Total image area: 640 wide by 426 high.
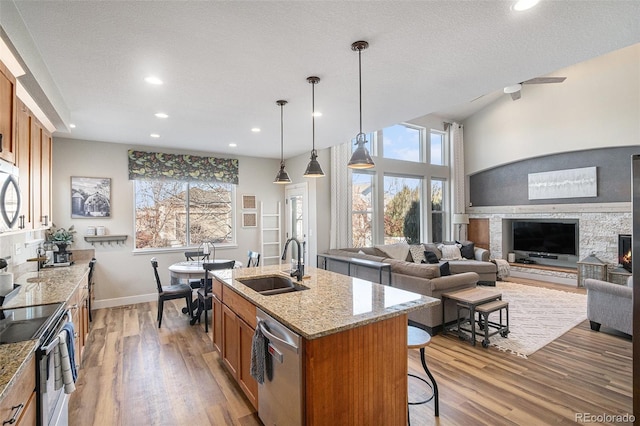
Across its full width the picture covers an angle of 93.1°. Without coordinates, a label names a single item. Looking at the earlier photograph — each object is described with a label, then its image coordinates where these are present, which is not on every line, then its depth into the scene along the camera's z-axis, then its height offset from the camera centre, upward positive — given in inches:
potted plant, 160.6 -11.6
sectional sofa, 152.3 -36.5
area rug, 141.5 -61.2
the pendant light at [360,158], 107.9 +20.0
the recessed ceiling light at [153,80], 108.3 +49.2
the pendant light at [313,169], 127.6 +19.2
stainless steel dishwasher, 65.2 -38.1
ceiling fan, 197.3 +86.6
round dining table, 163.9 -30.6
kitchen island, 63.8 -30.7
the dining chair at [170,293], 163.5 -42.7
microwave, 80.5 +5.8
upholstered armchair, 138.9 -45.6
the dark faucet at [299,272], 111.9 -21.8
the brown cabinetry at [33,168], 99.4 +18.4
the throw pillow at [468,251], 288.2 -36.5
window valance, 210.8 +35.8
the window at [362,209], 262.4 +4.1
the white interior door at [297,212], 241.1 +1.8
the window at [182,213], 216.7 +1.8
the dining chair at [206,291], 151.4 -41.3
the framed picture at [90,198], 192.4 +12.0
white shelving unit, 258.2 -18.4
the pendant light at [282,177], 147.2 +18.2
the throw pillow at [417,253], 267.1 -35.5
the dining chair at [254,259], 187.3 -27.4
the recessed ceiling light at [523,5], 69.3 +48.2
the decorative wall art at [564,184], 252.2 +24.8
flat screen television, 273.3 -23.6
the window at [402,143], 285.9 +69.4
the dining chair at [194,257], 185.2 -29.6
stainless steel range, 60.5 -26.3
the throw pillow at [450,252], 281.7 -36.6
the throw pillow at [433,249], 280.5 -33.3
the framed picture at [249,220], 253.0 -4.4
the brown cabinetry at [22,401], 46.6 -30.8
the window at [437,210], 326.0 +3.3
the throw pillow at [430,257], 265.6 -38.8
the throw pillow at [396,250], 247.6 -30.7
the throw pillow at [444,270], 162.4 -30.5
